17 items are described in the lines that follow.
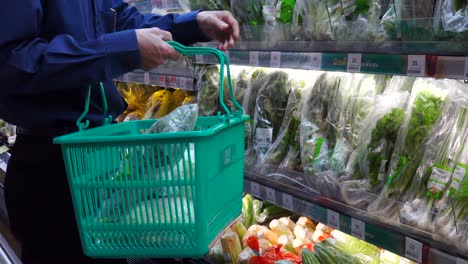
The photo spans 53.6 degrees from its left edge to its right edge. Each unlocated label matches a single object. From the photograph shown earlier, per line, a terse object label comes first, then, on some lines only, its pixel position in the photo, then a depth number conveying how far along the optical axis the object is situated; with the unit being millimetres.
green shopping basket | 1038
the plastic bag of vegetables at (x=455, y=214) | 1238
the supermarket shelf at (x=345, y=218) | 1243
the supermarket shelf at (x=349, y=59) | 1198
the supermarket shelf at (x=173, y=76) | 2502
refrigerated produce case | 1265
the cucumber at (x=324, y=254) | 1733
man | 1118
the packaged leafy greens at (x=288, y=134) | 1931
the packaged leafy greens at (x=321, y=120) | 1721
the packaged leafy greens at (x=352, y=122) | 1639
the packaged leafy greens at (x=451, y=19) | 1200
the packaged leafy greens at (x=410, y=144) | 1446
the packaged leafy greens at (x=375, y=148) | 1527
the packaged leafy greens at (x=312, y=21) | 1612
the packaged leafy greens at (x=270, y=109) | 2010
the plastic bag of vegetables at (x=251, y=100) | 2082
